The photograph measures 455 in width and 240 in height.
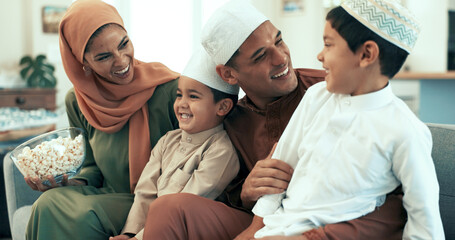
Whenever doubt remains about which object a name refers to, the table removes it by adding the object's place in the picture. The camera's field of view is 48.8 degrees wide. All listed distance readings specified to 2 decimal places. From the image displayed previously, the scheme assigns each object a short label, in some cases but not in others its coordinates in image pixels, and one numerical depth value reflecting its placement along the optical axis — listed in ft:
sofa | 5.03
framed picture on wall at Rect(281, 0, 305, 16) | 21.88
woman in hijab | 6.35
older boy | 3.94
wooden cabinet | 15.19
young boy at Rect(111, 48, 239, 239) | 5.50
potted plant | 16.55
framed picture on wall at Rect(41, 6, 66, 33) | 17.07
